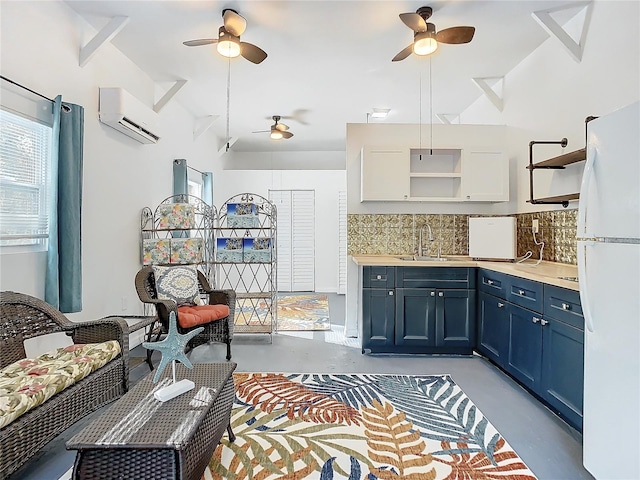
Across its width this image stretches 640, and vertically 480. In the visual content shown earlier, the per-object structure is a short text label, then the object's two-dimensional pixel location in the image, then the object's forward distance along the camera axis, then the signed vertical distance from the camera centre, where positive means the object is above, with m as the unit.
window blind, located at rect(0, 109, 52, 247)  2.41 +0.39
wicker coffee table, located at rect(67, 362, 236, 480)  1.36 -0.73
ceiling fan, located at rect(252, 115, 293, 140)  5.64 +1.64
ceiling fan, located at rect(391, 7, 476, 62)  2.71 +1.54
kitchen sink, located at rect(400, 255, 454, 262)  3.88 -0.20
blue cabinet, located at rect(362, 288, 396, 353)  3.50 -0.71
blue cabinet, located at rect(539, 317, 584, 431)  2.10 -0.77
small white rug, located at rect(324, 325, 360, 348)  3.90 -1.08
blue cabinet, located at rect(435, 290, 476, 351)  3.46 -0.72
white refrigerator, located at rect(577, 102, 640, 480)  1.46 -0.21
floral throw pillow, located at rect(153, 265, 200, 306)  3.41 -0.42
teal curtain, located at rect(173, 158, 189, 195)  4.88 +0.81
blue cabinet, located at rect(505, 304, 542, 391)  2.52 -0.75
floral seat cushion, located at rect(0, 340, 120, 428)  1.61 -0.68
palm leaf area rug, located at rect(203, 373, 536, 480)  1.85 -1.12
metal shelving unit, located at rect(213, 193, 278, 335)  4.07 -0.83
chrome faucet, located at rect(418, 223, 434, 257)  4.19 +0.06
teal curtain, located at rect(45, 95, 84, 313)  2.60 +0.18
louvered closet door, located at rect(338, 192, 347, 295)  7.01 +0.04
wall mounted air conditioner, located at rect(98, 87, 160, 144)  3.24 +1.13
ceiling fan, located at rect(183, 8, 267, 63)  2.86 +1.54
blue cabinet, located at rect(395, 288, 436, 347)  3.47 -0.72
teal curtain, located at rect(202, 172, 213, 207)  6.09 +0.82
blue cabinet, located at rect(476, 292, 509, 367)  2.97 -0.74
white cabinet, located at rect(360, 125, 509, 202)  3.89 +0.69
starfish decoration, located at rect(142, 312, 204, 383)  1.73 -0.50
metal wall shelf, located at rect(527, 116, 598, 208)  2.76 +0.62
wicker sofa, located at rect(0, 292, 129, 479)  1.59 -0.77
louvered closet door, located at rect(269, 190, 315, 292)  7.09 +0.00
